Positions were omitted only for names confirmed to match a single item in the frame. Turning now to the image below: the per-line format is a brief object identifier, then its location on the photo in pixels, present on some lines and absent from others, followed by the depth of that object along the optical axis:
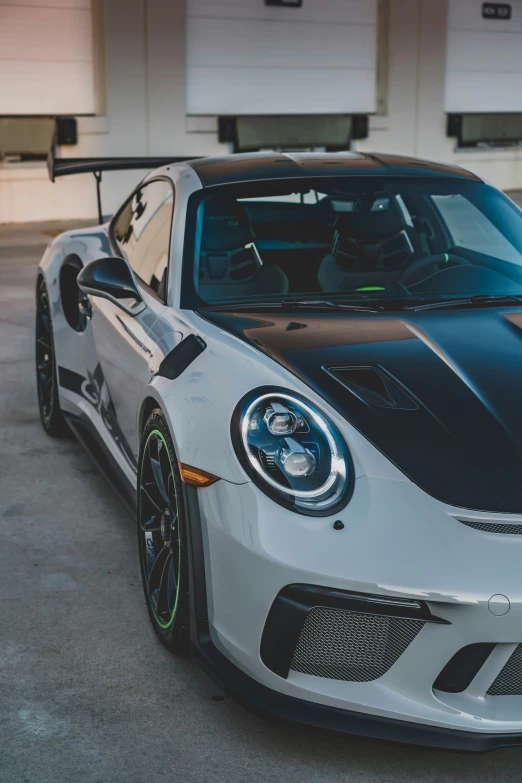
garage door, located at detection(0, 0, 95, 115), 14.13
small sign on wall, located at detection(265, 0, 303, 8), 16.27
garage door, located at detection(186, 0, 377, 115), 15.84
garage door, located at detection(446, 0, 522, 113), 18.61
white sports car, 2.40
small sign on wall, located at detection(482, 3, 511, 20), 18.81
